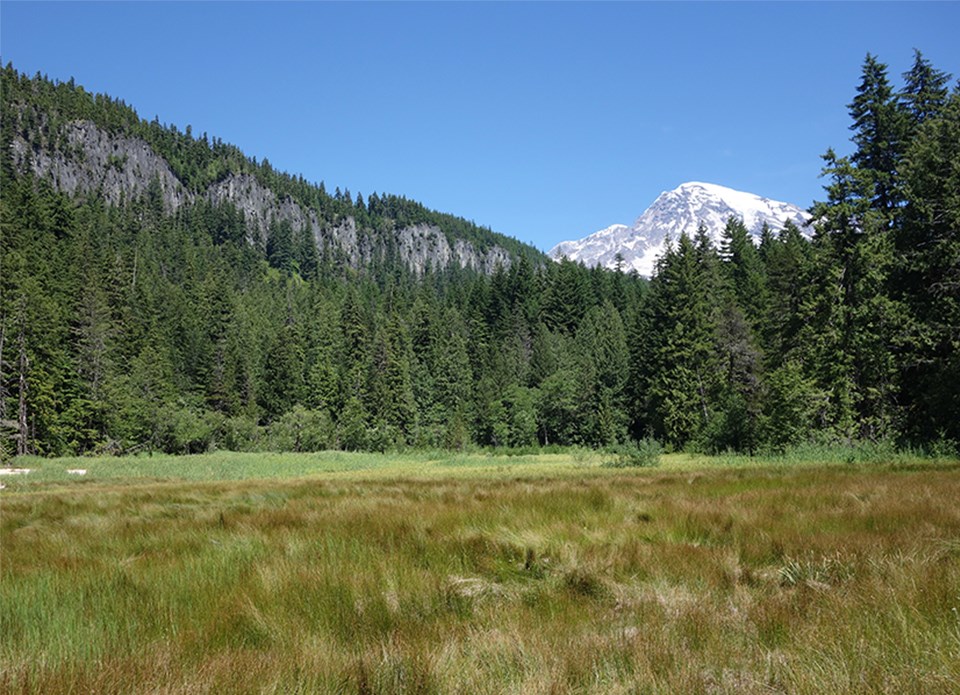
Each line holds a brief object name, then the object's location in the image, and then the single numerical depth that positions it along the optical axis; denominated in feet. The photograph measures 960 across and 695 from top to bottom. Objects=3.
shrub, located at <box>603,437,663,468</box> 89.40
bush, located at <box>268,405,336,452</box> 198.70
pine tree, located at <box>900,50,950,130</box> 108.05
